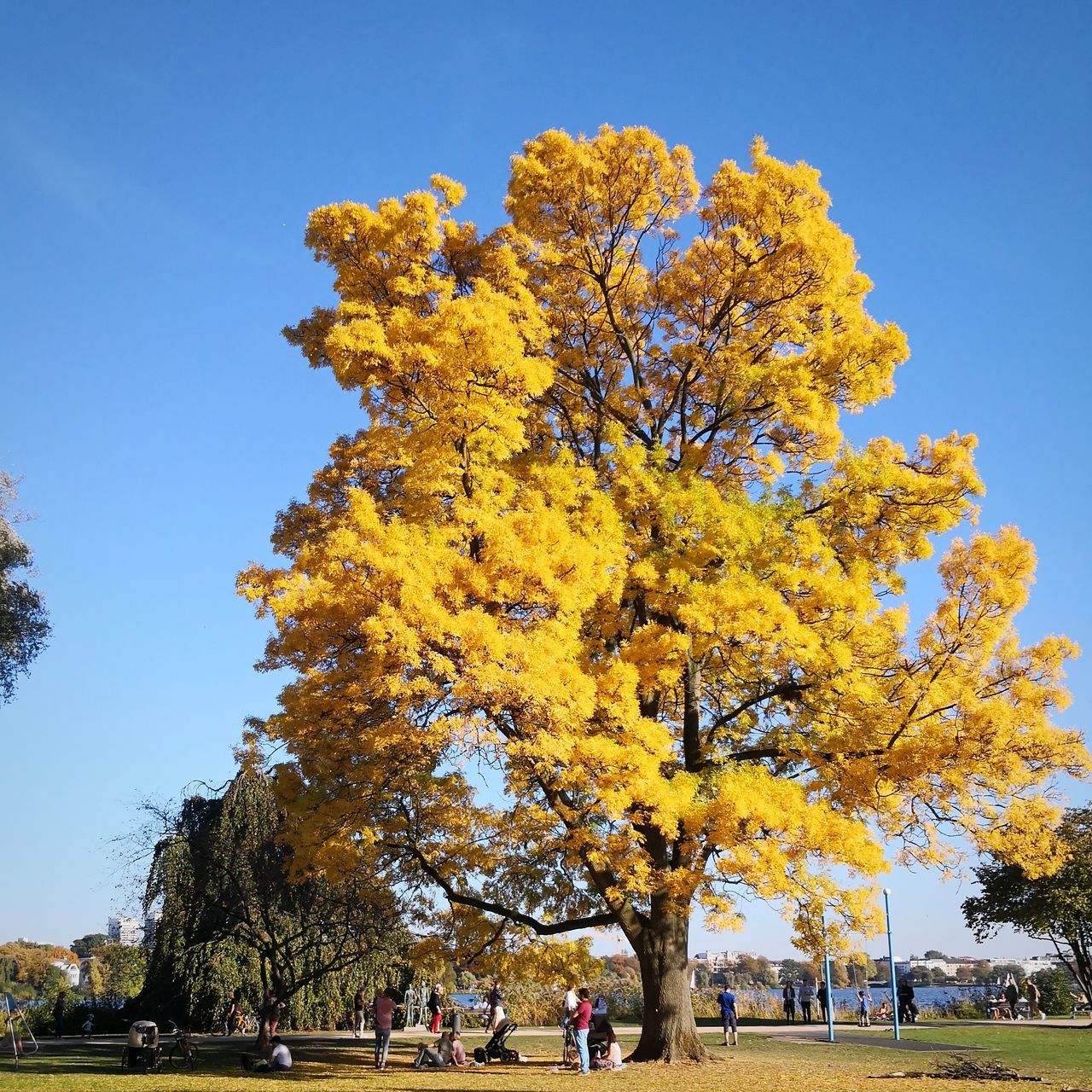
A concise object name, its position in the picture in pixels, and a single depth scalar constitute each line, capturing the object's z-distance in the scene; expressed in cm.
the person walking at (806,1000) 2877
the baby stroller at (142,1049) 1485
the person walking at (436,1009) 2411
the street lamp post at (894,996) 1924
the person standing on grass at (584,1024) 1412
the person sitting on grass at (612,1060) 1450
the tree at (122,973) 3055
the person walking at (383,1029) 1630
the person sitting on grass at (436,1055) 1665
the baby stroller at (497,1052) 1733
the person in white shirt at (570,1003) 1571
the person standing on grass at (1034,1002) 2812
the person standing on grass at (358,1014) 2295
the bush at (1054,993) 3134
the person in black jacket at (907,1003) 2662
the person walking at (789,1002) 2947
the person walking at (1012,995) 2857
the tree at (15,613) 2270
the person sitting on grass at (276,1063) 1407
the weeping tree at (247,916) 1720
